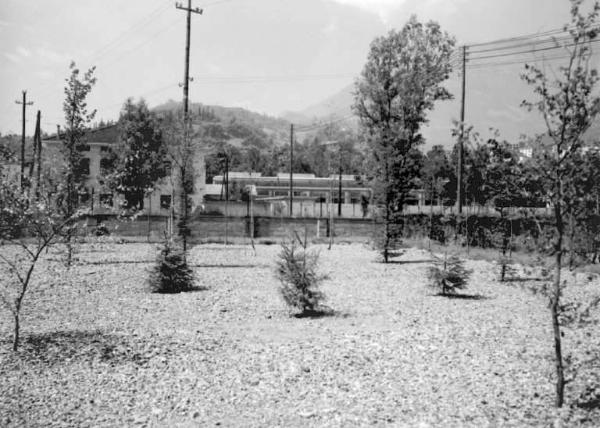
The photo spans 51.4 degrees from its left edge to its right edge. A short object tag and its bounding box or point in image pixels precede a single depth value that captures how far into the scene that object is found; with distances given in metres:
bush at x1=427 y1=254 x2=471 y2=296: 15.05
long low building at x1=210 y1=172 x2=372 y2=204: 91.56
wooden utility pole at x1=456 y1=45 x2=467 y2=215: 35.56
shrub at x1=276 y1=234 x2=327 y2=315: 12.16
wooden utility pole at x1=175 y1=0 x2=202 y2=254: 22.78
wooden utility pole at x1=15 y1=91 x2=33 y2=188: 47.08
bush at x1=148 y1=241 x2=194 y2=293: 15.73
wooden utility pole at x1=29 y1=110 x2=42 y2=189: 41.56
